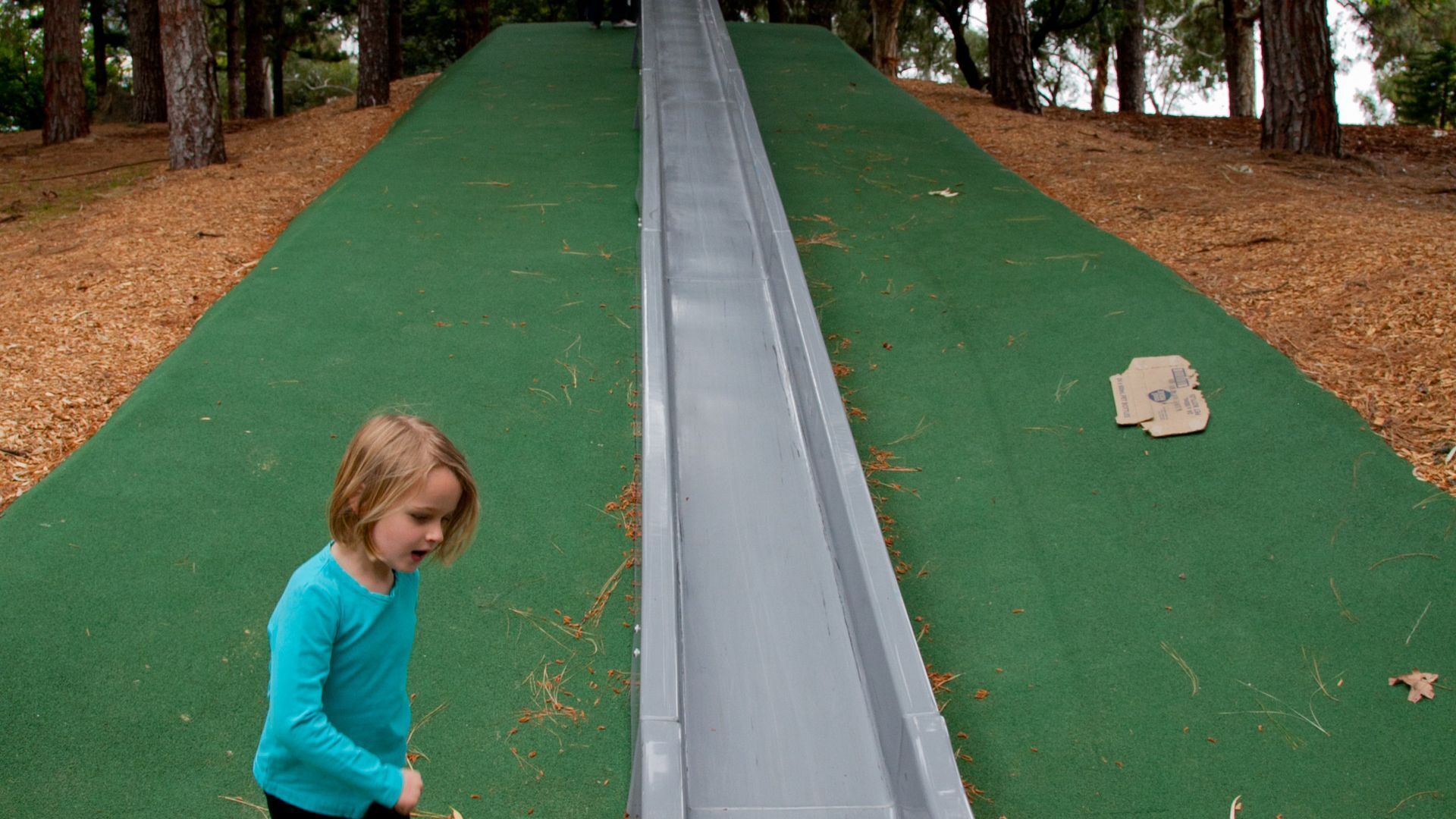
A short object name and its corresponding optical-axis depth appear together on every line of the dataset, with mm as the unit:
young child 2023
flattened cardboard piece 5277
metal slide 3336
